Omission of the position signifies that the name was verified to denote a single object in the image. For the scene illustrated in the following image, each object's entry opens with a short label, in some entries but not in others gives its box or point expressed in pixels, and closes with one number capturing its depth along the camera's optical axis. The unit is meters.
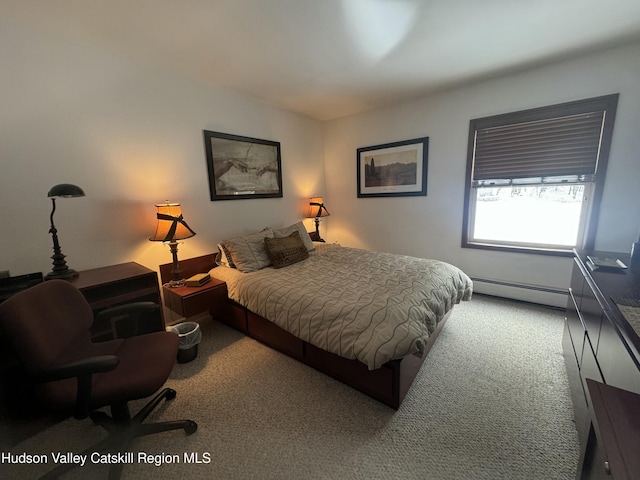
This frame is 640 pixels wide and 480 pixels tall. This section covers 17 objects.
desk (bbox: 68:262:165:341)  1.75
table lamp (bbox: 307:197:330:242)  3.80
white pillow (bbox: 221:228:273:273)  2.50
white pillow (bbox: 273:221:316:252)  3.04
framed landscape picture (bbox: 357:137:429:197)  3.31
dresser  0.81
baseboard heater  2.65
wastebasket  2.02
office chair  1.04
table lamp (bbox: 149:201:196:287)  2.14
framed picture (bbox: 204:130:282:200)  2.75
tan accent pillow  2.60
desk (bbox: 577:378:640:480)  0.59
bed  1.51
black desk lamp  1.66
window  2.35
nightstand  2.09
